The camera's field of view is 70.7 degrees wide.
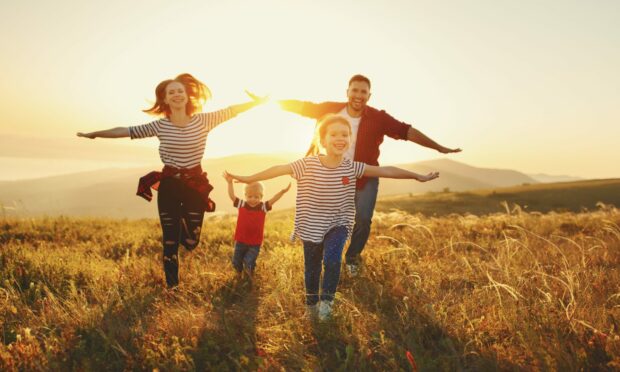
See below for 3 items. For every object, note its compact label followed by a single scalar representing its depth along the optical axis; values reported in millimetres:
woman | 5199
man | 6145
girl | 4473
